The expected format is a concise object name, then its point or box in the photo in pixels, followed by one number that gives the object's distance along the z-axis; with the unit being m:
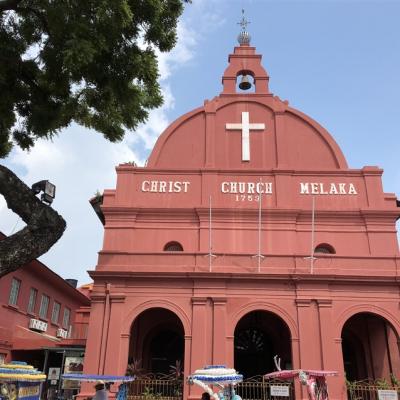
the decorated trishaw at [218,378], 10.38
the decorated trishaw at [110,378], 11.69
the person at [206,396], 10.68
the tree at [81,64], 8.44
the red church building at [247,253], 16.28
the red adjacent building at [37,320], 19.91
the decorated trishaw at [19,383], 9.77
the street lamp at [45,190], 7.19
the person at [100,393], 9.59
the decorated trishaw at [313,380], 12.18
